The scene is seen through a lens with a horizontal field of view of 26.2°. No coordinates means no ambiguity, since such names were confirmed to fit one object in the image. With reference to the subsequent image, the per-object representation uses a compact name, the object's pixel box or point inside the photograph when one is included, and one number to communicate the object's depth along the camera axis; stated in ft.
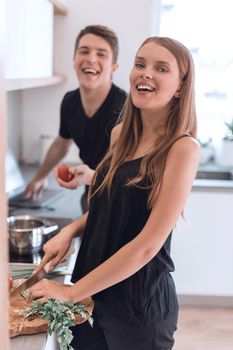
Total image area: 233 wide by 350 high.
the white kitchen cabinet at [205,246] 9.60
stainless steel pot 5.74
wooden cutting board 3.86
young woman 3.94
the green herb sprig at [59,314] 3.82
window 10.36
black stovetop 5.59
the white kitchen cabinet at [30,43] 6.06
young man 6.83
